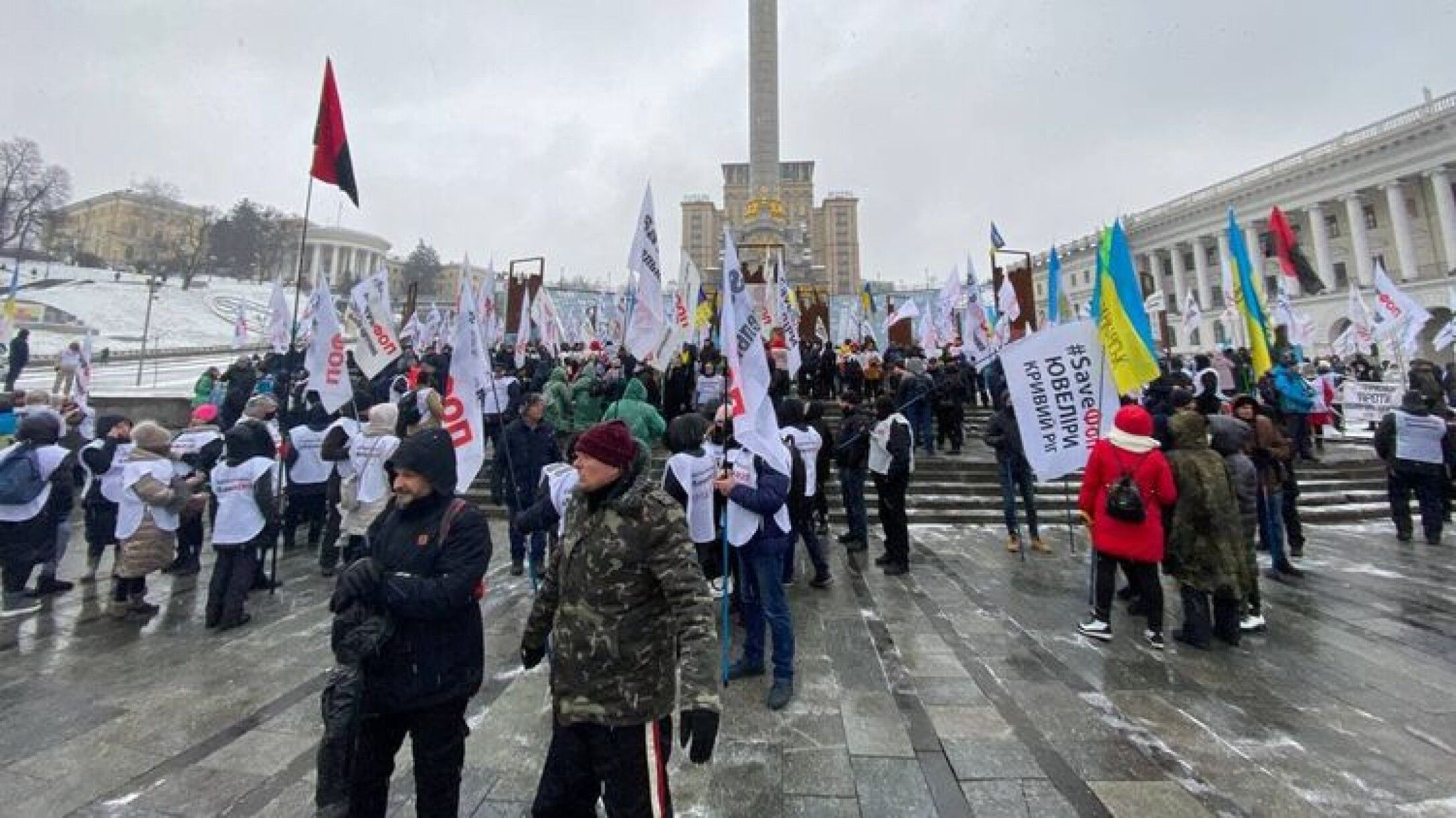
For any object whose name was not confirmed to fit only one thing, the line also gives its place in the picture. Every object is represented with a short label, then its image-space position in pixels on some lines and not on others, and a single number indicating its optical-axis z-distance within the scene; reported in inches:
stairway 362.9
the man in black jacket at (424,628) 87.4
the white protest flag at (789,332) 368.5
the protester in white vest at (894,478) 257.9
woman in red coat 179.6
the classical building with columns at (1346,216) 1317.7
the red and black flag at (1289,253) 433.4
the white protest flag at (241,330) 1075.5
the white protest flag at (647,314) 314.5
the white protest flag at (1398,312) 560.4
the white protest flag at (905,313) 662.5
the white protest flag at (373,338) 309.6
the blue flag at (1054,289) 415.7
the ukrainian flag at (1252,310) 276.8
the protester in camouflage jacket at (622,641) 81.7
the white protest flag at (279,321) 650.1
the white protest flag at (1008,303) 569.9
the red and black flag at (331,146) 234.5
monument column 1760.6
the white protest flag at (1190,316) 697.0
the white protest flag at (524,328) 587.5
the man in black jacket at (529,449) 256.8
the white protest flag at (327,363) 253.3
